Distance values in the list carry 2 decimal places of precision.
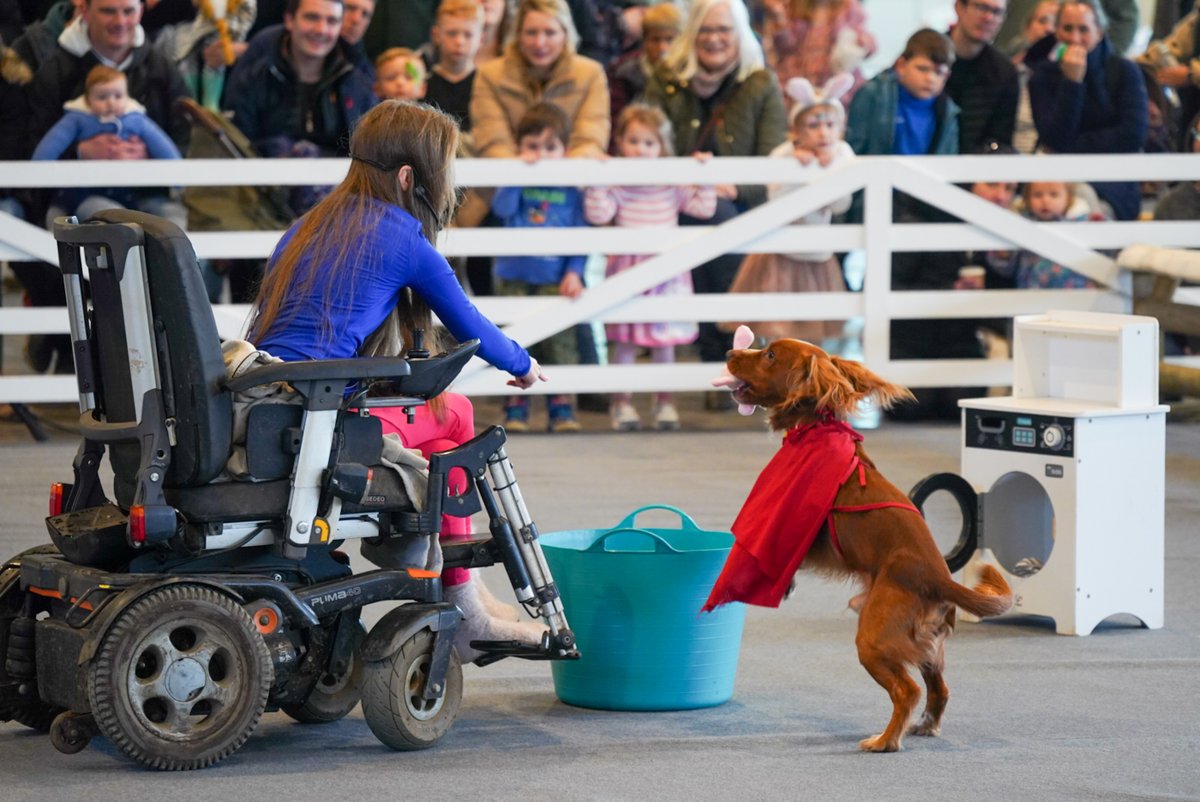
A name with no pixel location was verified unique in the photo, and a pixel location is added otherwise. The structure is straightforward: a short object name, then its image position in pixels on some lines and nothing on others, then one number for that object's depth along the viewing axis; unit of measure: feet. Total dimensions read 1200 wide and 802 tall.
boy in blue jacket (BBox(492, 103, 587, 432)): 54.54
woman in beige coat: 53.72
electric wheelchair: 22.76
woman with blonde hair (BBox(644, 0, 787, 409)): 55.31
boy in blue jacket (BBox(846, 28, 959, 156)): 55.83
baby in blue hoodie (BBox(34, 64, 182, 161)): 51.70
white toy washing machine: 31.68
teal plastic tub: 26.21
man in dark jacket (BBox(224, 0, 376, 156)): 52.80
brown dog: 24.36
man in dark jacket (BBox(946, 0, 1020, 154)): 57.47
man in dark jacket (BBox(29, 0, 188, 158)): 52.60
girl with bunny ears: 56.54
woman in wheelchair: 24.81
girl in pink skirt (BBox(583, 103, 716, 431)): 54.75
